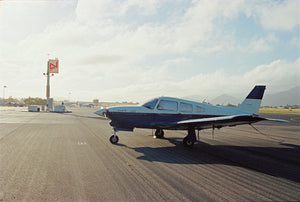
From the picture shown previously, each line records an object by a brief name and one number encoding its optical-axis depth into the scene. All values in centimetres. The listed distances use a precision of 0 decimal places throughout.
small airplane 1006
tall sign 4781
